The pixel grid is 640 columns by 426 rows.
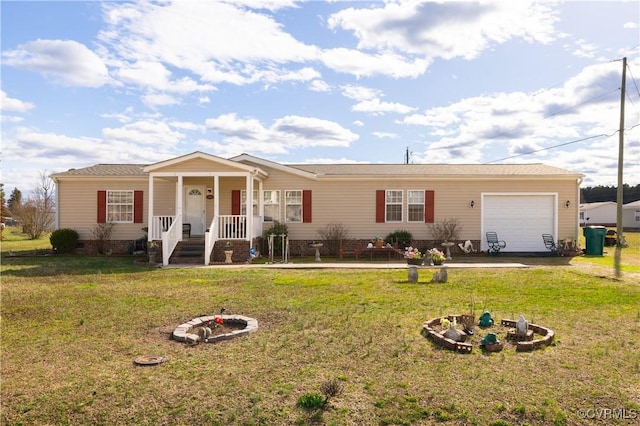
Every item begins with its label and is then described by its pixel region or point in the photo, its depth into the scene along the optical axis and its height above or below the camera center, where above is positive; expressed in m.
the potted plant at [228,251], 14.36 -1.04
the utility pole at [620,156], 20.39 +3.02
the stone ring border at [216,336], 5.50 -1.45
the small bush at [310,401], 3.76 -1.54
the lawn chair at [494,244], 17.06 -0.92
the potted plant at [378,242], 16.55 -0.83
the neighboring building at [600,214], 48.50 +0.75
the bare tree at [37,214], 28.81 +0.26
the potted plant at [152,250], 14.48 -1.03
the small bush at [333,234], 17.30 -0.57
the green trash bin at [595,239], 17.14 -0.70
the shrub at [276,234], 16.59 -0.55
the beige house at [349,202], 17.41 +0.68
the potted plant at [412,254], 11.23 -0.86
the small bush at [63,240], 17.06 -0.83
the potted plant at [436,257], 11.47 -0.95
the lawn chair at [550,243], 17.11 -0.87
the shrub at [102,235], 17.44 -0.65
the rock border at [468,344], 5.11 -1.42
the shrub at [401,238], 17.00 -0.69
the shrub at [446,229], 17.38 -0.35
